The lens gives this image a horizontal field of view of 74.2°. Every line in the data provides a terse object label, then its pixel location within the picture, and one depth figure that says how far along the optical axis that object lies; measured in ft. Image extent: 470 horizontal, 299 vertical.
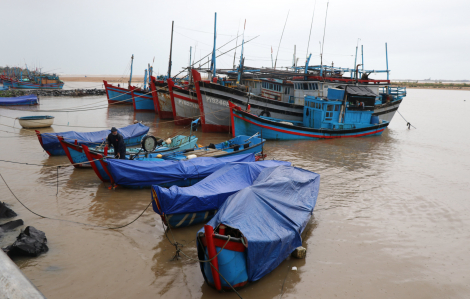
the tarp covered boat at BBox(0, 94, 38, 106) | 118.83
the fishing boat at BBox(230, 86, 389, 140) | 67.00
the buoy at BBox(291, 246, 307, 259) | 23.68
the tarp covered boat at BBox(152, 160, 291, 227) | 25.71
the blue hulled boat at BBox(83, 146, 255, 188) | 34.73
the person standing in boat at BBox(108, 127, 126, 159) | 38.14
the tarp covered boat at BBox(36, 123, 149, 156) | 49.14
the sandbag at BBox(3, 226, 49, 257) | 22.11
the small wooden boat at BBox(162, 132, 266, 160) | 42.23
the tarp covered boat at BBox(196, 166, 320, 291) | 18.51
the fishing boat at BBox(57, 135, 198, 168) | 41.92
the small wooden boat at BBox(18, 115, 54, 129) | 73.26
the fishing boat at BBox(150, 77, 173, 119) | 100.20
